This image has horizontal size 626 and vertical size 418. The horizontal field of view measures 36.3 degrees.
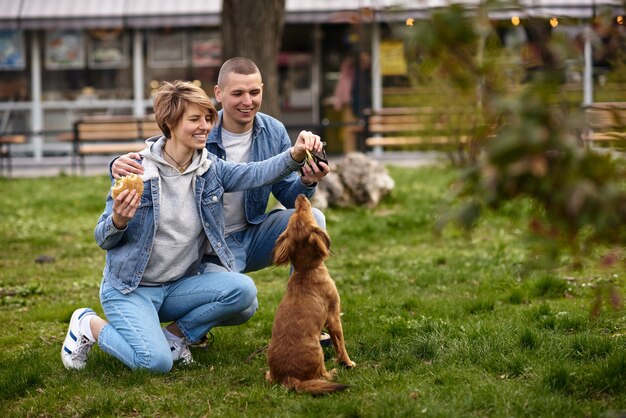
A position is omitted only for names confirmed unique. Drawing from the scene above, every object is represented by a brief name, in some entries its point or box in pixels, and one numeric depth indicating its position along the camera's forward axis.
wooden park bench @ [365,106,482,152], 16.33
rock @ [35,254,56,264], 9.73
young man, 6.09
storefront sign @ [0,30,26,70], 23.41
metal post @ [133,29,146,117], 23.19
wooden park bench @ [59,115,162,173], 19.55
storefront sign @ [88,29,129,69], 23.45
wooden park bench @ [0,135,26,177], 19.08
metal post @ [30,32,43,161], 23.30
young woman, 5.46
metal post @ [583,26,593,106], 21.62
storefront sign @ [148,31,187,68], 23.50
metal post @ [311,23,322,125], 23.58
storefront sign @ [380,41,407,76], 22.86
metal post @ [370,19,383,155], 22.69
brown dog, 4.91
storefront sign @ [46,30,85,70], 23.38
